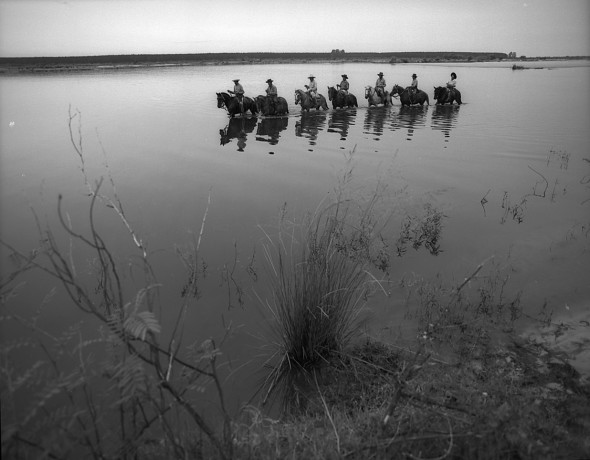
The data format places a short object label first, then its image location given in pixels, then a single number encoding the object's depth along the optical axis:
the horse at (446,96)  23.66
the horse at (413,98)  23.53
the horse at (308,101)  20.72
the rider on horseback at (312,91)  21.05
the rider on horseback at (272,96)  19.14
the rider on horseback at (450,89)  23.58
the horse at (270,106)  19.36
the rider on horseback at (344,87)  22.28
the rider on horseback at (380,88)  23.09
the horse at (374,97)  23.14
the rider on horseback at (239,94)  18.97
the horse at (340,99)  22.14
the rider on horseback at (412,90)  23.56
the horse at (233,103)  18.80
